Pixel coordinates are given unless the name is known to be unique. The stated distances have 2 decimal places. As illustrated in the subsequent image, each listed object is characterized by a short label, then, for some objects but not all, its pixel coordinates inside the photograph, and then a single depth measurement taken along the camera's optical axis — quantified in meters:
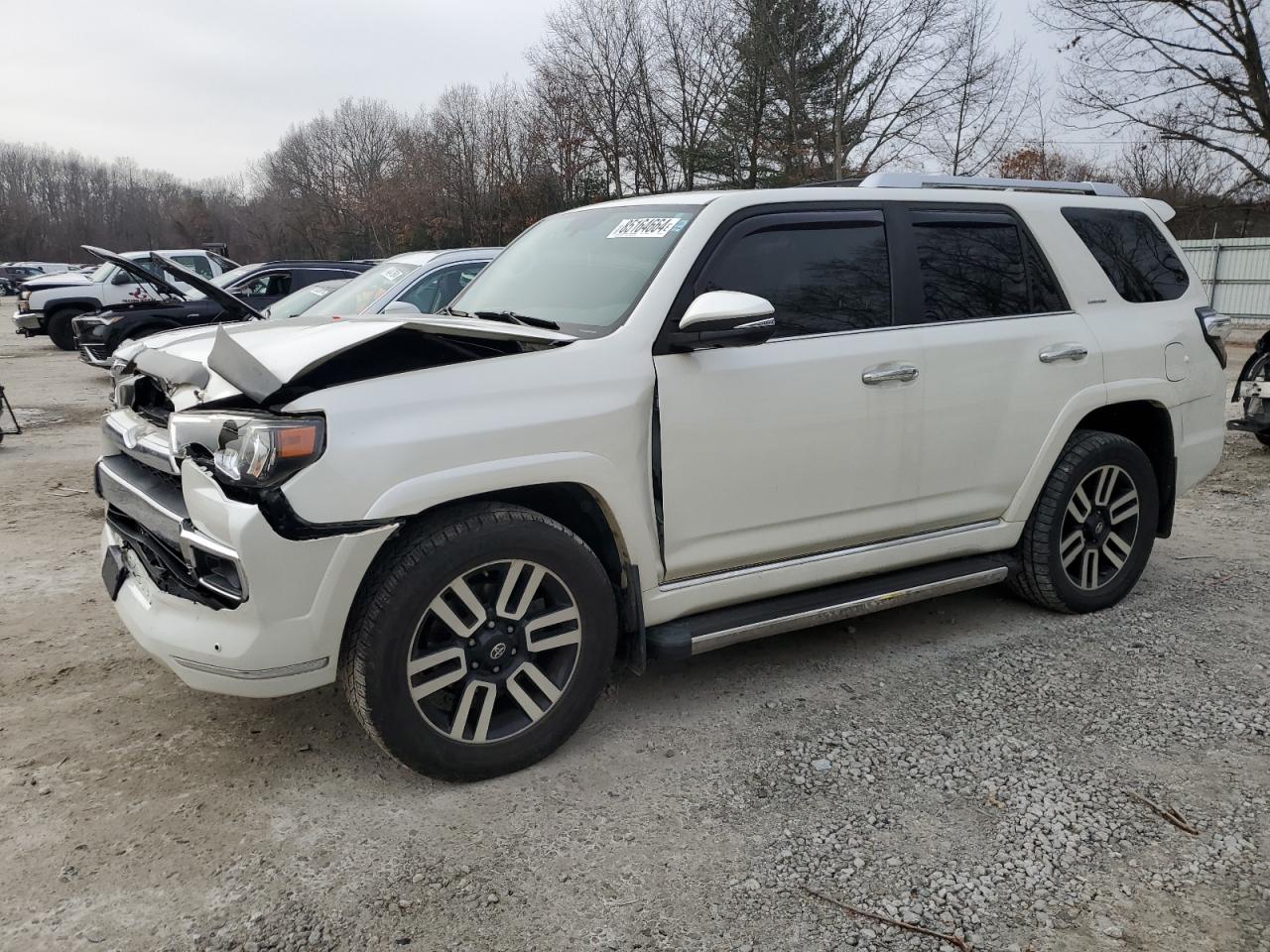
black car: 13.43
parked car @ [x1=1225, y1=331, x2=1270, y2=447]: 8.04
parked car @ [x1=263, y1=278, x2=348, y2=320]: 9.45
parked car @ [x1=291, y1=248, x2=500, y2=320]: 7.54
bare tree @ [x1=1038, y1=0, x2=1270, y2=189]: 23.41
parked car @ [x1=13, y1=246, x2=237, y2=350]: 18.67
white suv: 2.78
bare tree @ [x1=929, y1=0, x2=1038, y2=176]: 22.92
